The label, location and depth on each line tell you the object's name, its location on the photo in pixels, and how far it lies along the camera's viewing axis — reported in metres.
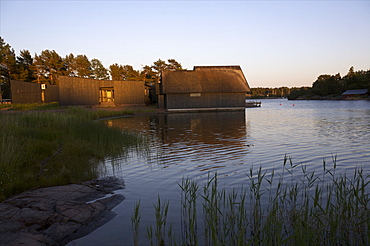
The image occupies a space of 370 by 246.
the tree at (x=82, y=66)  75.08
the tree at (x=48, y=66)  64.19
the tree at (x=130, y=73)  76.19
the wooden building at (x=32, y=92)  45.56
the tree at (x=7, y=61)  55.88
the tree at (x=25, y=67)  60.78
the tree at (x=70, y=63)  73.44
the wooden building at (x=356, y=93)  96.75
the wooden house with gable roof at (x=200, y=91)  45.06
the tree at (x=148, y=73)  70.50
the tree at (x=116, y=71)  81.56
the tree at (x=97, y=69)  87.62
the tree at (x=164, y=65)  70.02
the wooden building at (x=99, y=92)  44.38
